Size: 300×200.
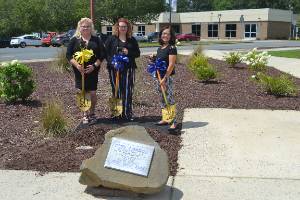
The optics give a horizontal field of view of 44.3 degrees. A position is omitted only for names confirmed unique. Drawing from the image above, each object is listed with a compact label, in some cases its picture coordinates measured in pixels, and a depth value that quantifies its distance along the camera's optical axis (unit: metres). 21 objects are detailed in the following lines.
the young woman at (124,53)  5.26
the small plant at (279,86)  7.62
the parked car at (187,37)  46.76
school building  52.59
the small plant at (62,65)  10.65
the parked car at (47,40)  32.85
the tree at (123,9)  38.74
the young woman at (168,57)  5.12
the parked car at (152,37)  42.99
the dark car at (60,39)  29.76
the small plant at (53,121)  5.19
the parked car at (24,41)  32.58
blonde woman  5.29
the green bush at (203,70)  9.12
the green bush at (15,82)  6.82
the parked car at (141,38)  43.13
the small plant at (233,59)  11.97
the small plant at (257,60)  10.56
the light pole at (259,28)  52.18
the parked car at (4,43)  33.50
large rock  3.53
